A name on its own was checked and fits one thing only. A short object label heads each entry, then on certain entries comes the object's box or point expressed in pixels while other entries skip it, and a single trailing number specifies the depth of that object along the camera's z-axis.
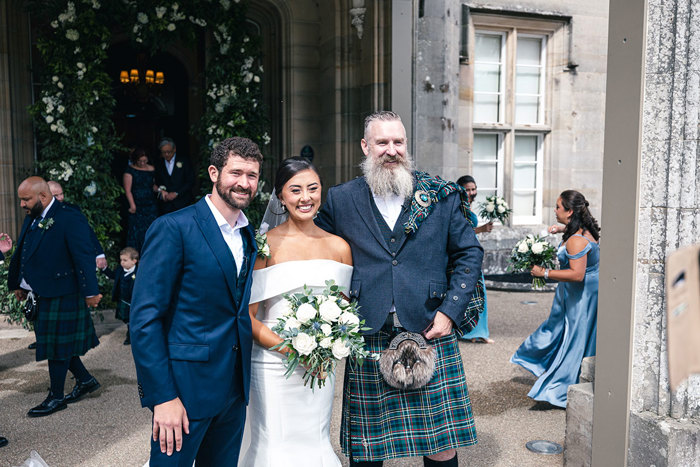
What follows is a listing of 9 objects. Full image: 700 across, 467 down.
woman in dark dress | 7.79
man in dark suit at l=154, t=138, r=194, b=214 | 8.06
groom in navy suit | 2.20
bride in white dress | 2.65
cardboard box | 0.76
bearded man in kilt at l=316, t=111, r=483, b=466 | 2.75
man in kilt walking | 4.55
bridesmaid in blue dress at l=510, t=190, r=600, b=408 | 4.46
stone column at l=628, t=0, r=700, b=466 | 2.76
